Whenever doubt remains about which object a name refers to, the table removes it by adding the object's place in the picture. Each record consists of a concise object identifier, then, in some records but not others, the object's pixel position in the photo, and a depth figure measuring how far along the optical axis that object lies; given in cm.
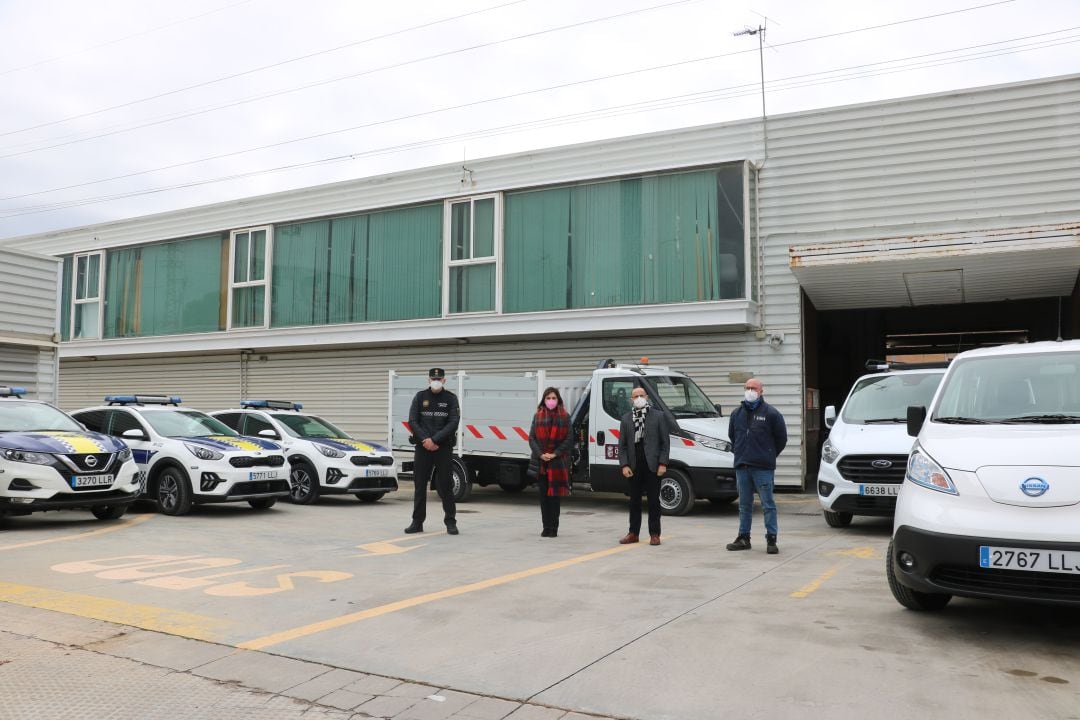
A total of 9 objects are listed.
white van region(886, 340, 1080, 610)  475
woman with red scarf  977
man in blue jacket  846
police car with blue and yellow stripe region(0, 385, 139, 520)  973
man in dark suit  919
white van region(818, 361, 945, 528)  960
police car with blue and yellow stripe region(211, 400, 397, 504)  1315
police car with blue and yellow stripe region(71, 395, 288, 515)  1139
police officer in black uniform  981
